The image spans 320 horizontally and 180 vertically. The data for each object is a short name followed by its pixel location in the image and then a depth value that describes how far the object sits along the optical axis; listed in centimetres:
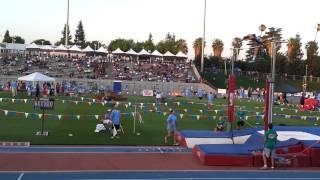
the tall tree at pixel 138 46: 11866
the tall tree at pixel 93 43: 15542
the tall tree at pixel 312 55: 9775
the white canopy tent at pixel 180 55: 8799
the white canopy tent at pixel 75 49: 8372
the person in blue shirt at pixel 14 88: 5118
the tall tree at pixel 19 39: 16715
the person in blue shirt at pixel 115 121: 2538
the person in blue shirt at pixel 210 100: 4647
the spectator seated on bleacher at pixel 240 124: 2909
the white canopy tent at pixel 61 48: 8412
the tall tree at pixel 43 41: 16244
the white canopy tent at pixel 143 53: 8706
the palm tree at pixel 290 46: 11023
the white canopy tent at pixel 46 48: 8731
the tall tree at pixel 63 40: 16025
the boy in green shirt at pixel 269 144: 1861
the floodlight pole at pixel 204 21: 7894
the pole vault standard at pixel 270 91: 2002
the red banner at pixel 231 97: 2522
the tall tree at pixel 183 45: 13035
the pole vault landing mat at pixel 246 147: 1939
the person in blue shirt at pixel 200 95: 6109
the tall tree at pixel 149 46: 11653
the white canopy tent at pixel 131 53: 8756
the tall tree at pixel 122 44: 12356
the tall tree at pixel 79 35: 16431
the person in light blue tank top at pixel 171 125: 2469
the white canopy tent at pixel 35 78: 4278
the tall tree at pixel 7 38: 15949
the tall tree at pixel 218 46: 13738
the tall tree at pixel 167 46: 11430
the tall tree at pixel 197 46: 13268
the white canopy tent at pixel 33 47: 8869
